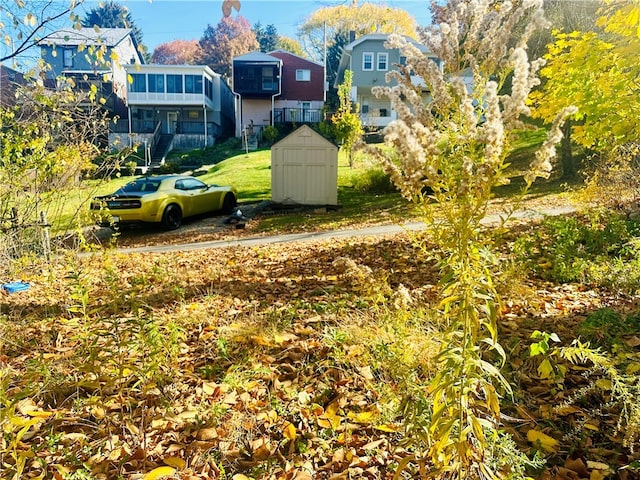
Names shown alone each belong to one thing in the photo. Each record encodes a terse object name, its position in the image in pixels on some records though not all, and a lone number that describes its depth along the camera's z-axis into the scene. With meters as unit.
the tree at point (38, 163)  5.37
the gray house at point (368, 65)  31.91
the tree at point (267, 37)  47.03
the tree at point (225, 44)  39.16
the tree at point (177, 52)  41.44
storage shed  13.77
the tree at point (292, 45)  41.03
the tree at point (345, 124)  19.48
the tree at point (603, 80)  5.10
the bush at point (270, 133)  30.01
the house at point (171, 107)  33.38
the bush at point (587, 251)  4.32
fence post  6.26
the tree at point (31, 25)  3.57
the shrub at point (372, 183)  16.59
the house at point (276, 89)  34.34
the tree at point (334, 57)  40.87
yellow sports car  11.02
